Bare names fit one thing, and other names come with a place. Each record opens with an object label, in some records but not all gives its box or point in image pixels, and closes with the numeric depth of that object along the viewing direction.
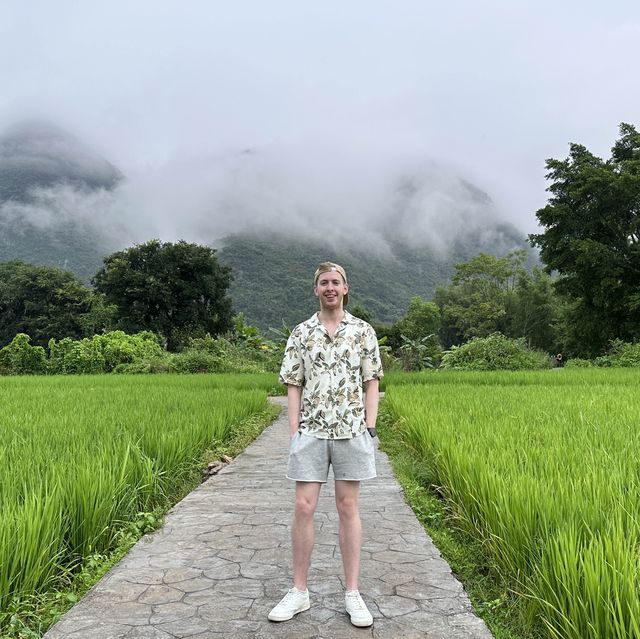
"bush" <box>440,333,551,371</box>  20.03
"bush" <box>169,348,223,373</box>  20.75
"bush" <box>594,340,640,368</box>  20.83
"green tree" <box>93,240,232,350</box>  33.31
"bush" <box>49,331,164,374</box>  21.39
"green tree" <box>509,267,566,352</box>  43.84
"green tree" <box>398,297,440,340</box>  51.69
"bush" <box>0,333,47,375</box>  21.45
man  2.40
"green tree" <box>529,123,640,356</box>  24.02
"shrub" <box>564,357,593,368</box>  22.37
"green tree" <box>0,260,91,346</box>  41.03
